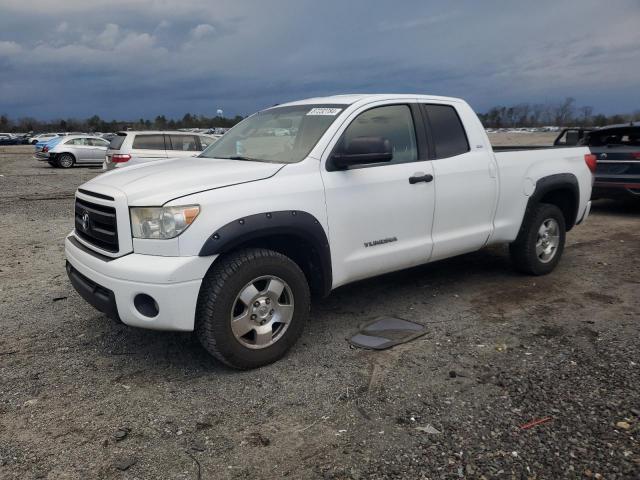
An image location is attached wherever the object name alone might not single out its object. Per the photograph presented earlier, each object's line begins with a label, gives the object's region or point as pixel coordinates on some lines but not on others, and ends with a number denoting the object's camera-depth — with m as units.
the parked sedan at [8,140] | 57.66
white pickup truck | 3.40
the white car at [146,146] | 14.14
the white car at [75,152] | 24.47
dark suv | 9.11
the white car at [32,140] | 59.29
